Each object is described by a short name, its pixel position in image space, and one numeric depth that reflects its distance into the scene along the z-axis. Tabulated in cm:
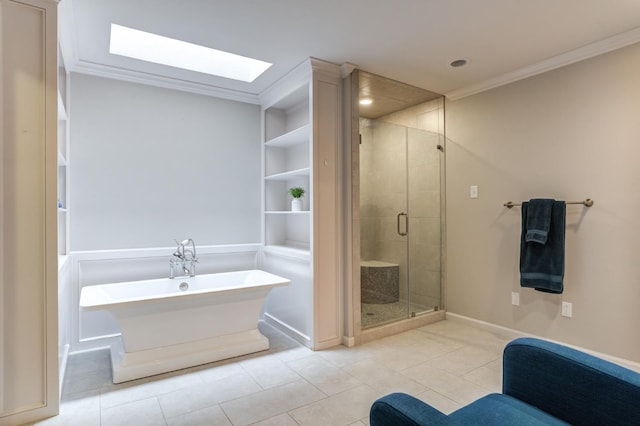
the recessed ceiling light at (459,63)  300
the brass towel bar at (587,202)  277
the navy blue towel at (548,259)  285
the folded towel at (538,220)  288
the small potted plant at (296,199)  357
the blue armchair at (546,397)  116
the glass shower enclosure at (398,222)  339
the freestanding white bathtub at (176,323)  254
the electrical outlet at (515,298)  326
